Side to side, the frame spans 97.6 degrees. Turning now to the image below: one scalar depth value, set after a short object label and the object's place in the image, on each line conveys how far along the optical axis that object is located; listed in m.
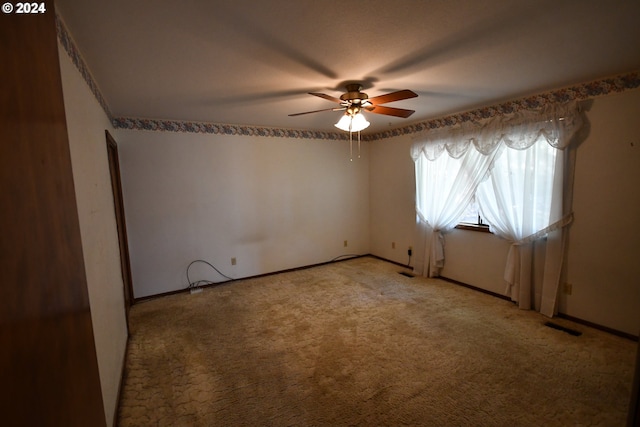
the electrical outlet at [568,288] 2.82
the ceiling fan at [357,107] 2.36
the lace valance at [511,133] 2.69
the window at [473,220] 3.62
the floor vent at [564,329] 2.59
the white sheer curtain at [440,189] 3.54
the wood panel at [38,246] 0.53
